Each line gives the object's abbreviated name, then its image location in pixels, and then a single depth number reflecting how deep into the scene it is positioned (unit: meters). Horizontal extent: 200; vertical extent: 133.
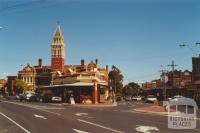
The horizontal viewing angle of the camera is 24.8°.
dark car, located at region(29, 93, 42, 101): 88.14
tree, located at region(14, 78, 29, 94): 153.75
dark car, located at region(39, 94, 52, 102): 82.64
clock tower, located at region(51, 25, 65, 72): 142.50
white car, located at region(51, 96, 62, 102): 80.19
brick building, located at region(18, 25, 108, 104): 80.50
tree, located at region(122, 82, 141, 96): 161.50
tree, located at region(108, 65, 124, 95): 117.89
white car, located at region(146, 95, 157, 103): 92.55
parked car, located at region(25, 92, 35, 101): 92.28
